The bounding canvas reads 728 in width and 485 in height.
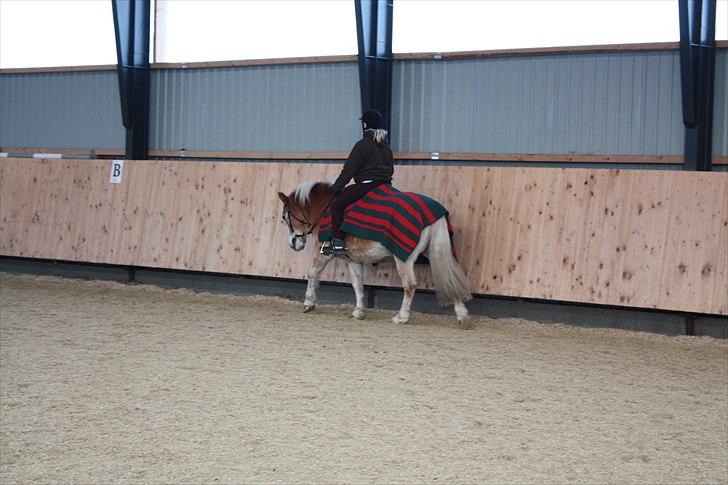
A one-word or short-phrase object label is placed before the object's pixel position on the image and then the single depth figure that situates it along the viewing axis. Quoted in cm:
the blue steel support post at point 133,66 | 1305
